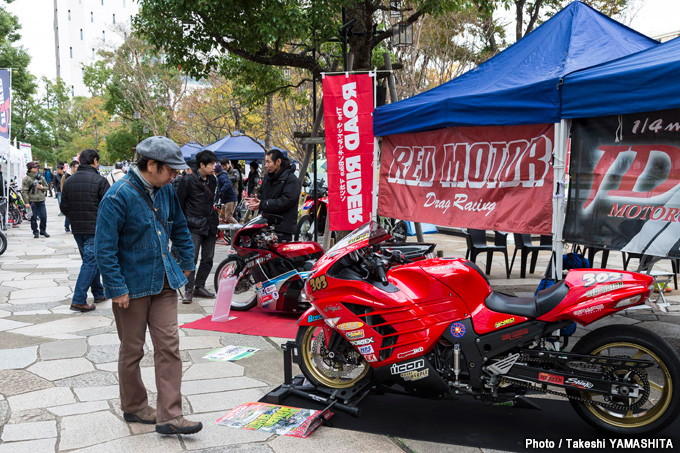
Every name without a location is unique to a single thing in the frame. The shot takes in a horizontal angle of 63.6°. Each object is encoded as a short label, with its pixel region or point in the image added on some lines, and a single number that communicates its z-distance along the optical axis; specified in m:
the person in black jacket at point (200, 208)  7.18
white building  89.38
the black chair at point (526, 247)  8.59
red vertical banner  6.97
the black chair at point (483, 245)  8.63
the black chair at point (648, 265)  5.44
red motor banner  5.07
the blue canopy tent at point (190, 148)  19.53
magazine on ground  3.66
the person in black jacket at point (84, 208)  6.83
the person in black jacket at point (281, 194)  6.95
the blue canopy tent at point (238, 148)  16.61
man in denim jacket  3.45
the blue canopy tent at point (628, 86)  3.88
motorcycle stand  3.92
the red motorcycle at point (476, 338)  3.24
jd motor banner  4.07
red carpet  5.99
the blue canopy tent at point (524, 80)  4.84
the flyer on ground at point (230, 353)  5.16
